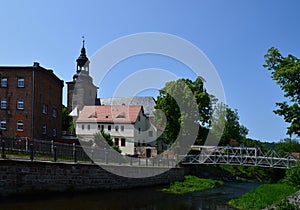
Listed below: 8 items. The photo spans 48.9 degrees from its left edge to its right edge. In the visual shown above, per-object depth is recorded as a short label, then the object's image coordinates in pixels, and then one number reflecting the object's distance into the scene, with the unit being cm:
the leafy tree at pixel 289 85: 2304
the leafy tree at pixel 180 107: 4128
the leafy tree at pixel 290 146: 7712
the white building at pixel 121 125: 5253
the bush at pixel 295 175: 2037
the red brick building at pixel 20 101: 3447
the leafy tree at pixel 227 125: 5596
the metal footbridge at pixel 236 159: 3756
